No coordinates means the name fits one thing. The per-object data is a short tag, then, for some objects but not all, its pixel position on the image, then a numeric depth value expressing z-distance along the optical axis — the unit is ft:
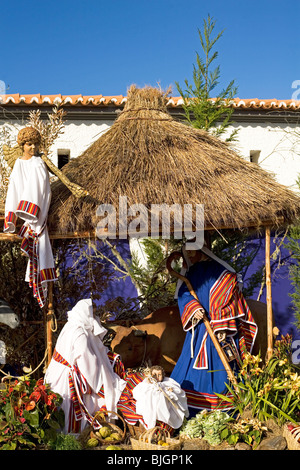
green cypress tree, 34.54
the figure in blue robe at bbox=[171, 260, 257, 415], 20.71
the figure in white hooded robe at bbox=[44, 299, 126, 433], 18.74
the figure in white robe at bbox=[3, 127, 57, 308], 19.42
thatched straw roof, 20.61
